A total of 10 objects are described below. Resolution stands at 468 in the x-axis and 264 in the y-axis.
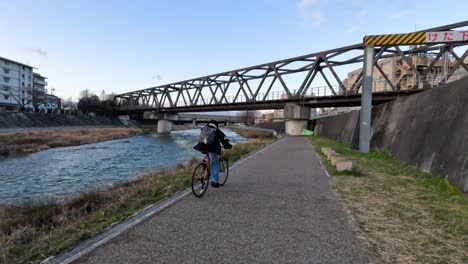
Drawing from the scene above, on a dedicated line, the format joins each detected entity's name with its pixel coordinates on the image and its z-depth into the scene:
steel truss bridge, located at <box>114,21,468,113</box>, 30.15
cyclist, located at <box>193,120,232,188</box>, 7.18
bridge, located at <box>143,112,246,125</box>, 123.00
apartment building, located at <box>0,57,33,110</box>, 81.00
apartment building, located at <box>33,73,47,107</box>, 80.73
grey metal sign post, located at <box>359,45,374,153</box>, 16.17
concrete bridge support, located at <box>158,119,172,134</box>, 80.99
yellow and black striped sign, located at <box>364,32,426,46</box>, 14.38
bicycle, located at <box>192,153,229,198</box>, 6.78
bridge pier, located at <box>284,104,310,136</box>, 44.97
